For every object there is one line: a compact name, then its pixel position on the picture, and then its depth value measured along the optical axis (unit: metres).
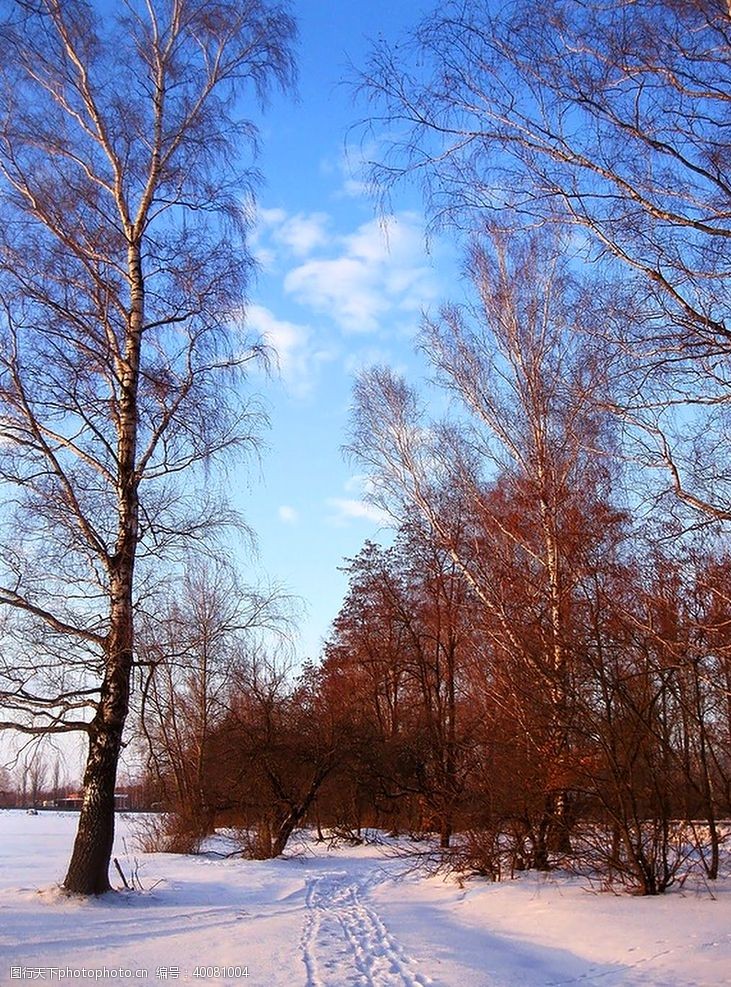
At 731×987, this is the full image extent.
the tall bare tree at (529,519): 11.45
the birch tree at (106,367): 9.95
